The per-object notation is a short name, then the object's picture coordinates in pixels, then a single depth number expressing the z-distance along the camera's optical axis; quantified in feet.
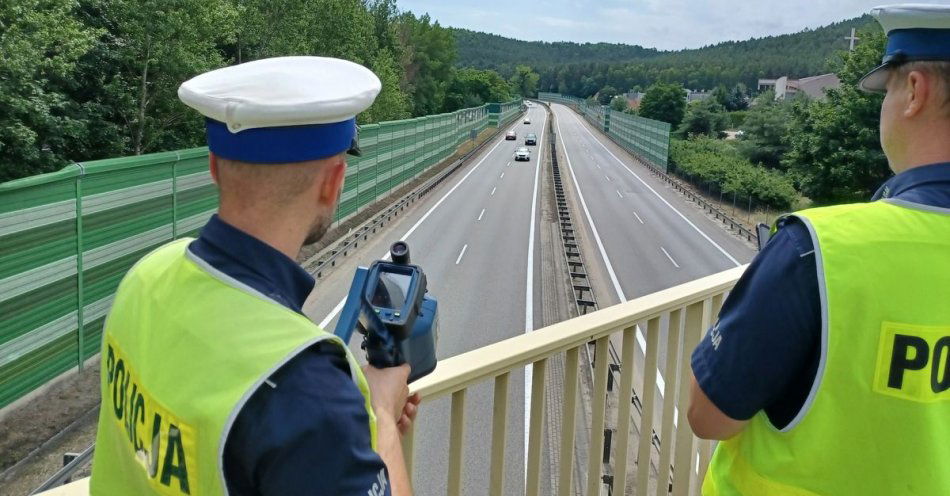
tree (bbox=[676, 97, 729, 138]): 351.67
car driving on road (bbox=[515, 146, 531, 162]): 251.39
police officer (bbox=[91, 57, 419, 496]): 4.68
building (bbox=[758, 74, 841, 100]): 361.51
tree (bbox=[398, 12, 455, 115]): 342.64
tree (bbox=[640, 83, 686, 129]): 402.11
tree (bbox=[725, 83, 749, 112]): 532.32
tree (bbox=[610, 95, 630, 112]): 521.86
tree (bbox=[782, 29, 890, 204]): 134.92
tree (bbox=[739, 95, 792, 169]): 231.71
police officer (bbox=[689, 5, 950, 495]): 6.07
